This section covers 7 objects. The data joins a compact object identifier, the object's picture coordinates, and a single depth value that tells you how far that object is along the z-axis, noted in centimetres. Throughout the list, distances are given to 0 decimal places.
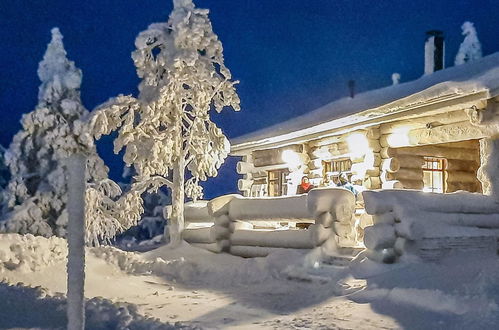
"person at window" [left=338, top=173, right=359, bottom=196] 1345
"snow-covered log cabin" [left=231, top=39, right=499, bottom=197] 1174
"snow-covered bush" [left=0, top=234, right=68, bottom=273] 1120
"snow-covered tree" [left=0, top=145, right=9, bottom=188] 3359
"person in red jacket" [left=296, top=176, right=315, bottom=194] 1531
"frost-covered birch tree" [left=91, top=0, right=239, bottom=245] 1534
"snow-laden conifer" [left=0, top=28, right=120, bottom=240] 2375
